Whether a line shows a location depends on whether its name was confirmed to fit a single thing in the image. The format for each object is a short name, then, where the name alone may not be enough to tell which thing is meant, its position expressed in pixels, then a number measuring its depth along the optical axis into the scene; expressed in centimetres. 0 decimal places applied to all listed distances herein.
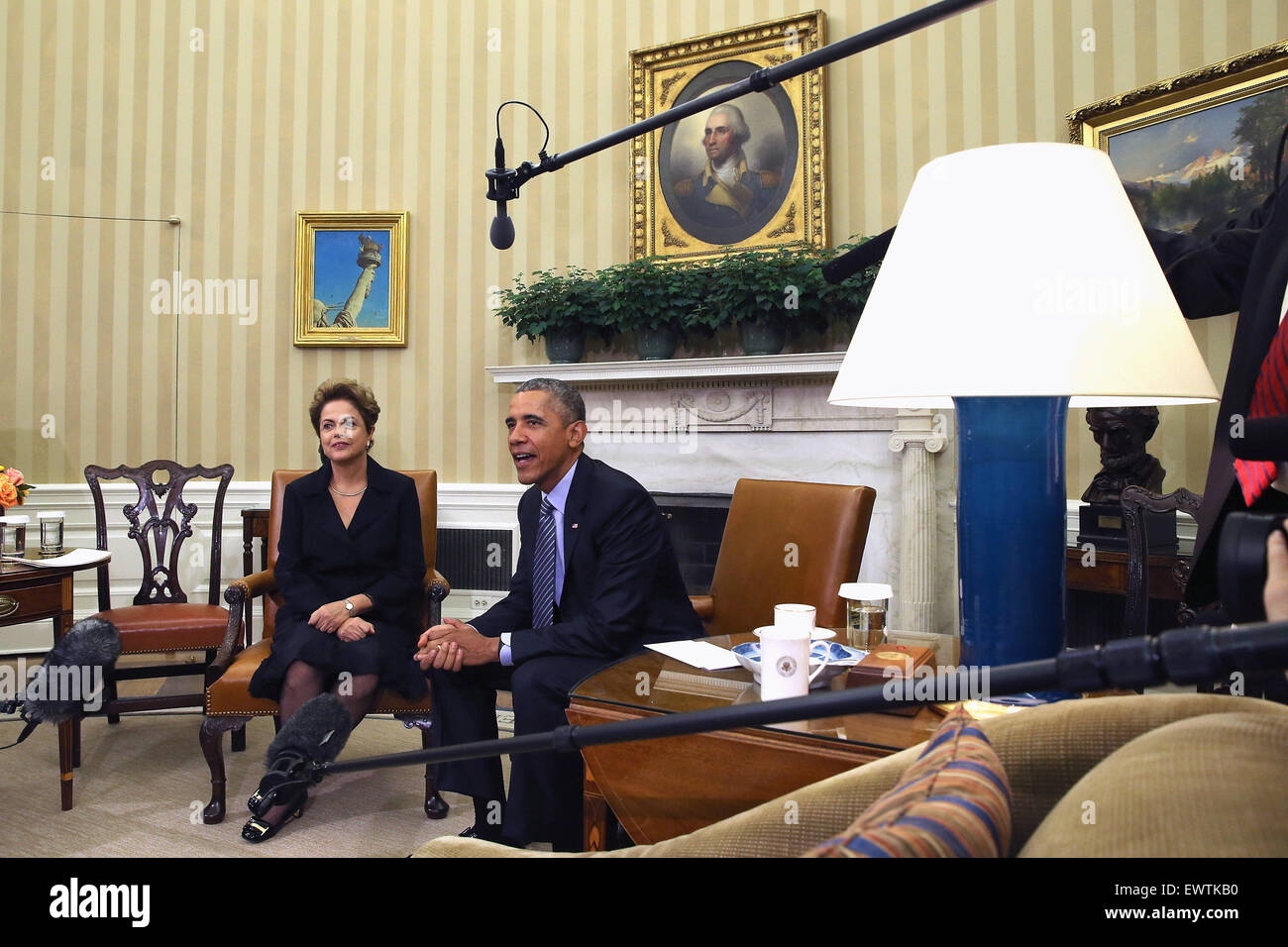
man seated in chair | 230
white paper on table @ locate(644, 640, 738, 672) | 191
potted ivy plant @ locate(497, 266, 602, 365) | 467
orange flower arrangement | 341
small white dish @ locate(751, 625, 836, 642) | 206
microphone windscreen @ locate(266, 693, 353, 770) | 179
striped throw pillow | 54
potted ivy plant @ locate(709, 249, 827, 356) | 427
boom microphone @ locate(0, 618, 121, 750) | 268
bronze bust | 338
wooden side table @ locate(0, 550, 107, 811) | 297
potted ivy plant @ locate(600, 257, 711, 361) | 450
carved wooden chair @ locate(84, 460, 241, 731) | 341
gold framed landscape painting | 343
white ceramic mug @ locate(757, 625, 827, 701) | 157
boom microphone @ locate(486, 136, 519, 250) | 226
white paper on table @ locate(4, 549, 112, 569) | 323
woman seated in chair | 288
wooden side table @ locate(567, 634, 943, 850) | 145
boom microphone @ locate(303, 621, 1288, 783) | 47
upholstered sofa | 53
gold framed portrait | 462
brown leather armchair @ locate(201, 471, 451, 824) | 287
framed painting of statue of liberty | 530
